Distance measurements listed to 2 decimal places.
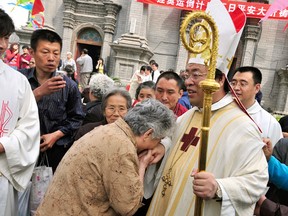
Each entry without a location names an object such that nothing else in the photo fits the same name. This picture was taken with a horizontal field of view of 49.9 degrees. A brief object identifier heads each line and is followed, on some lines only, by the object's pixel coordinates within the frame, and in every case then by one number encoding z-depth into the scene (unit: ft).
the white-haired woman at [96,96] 11.66
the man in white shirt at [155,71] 36.28
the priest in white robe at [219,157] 6.14
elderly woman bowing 6.16
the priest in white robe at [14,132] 7.42
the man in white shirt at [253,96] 11.89
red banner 47.44
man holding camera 9.46
